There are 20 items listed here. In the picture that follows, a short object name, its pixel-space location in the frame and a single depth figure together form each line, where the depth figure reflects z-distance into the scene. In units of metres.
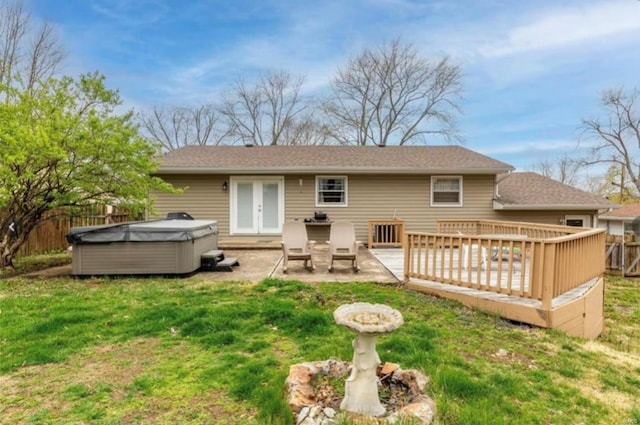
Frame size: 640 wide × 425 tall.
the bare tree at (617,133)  21.47
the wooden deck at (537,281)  4.30
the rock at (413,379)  2.36
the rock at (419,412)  1.99
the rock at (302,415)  2.07
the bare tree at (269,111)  24.08
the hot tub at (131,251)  6.23
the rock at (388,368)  2.59
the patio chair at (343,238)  7.33
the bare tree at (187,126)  25.73
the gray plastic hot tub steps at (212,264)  6.95
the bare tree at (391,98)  22.20
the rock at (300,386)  2.21
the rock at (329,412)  2.09
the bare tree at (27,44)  15.95
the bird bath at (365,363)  2.11
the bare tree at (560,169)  28.22
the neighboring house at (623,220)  19.33
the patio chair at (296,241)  7.02
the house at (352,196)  11.01
